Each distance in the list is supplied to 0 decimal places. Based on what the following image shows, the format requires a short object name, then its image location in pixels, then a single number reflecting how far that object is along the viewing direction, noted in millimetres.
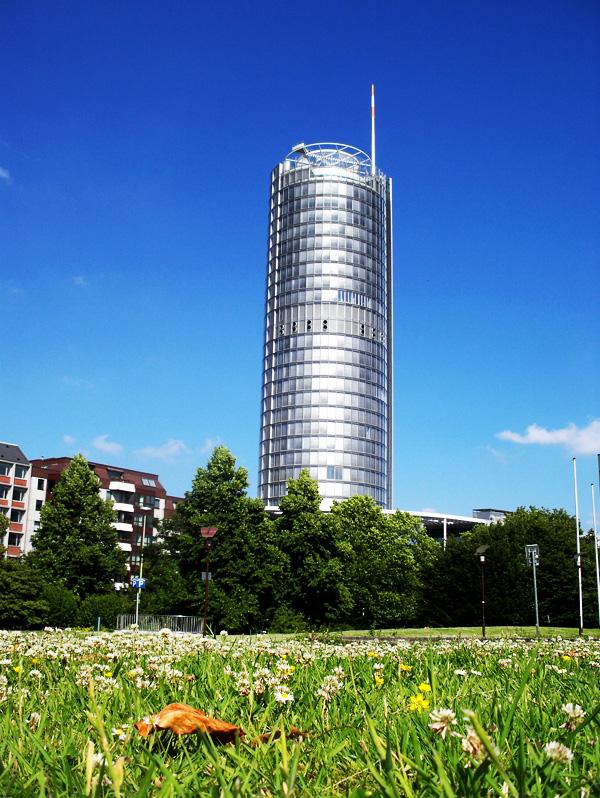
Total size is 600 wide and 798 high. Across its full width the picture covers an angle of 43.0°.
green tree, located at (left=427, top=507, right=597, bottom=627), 68812
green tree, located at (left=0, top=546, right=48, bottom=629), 42750
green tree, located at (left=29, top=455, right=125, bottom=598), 56938
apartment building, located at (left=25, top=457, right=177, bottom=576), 121500
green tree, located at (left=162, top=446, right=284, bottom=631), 52906
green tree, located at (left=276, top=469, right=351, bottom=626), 58938
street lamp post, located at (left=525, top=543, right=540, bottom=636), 45812
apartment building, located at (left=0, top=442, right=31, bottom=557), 106750
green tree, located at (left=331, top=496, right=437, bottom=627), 72438
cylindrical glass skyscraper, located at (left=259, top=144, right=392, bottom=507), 154875
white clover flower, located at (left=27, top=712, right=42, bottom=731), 3296
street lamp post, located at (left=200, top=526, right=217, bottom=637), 37091
